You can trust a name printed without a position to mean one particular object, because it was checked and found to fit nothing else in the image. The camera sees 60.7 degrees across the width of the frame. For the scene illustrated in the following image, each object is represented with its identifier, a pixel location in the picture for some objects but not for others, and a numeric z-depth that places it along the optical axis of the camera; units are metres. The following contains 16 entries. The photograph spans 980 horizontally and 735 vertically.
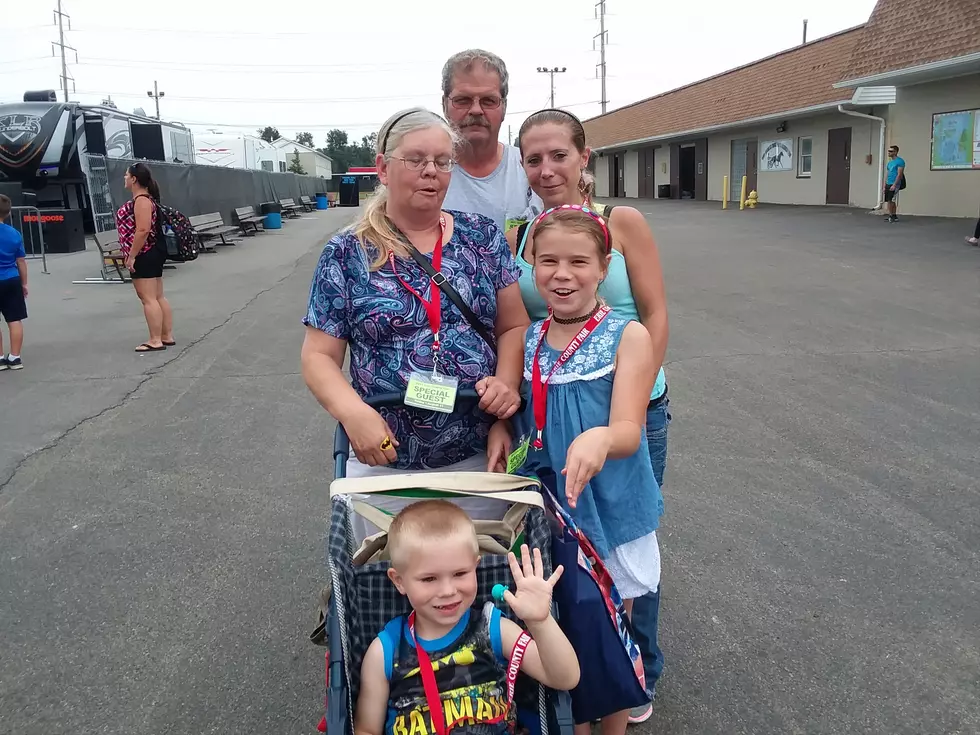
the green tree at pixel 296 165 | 67.06
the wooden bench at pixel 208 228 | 20.52
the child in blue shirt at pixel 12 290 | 8.22
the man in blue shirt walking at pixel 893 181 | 20.30
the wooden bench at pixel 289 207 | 35.59
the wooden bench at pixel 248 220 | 25.86
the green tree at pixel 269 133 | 132.00
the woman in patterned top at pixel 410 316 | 2.30
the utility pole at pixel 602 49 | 61.81
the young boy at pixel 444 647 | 2.00
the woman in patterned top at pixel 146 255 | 8.91
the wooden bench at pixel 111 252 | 14.88
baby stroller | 2.07
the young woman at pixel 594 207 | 2.52
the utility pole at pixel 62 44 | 64.56
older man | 2.85
